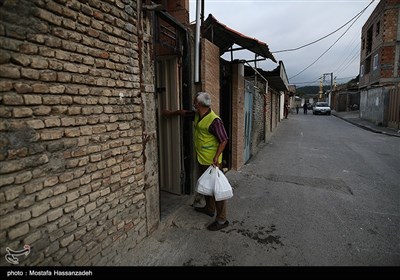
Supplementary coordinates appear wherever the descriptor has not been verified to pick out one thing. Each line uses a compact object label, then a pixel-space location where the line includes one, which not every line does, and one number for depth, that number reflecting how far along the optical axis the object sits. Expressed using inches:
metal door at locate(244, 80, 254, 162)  278.1
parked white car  1144.8
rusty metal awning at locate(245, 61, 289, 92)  407.7
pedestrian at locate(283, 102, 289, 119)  1010.7
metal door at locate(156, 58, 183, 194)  159.2
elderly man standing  129.0
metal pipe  157.6
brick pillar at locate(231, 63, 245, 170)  235.6
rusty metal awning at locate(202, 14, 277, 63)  179.7
